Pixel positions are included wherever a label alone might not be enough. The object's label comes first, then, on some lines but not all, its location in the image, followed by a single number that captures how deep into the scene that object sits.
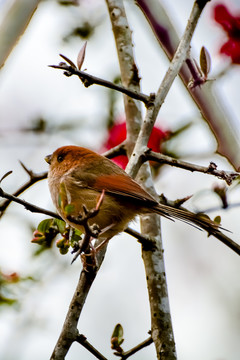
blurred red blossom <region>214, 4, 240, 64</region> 6.53
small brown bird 6.48
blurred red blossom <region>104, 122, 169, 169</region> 8.09
